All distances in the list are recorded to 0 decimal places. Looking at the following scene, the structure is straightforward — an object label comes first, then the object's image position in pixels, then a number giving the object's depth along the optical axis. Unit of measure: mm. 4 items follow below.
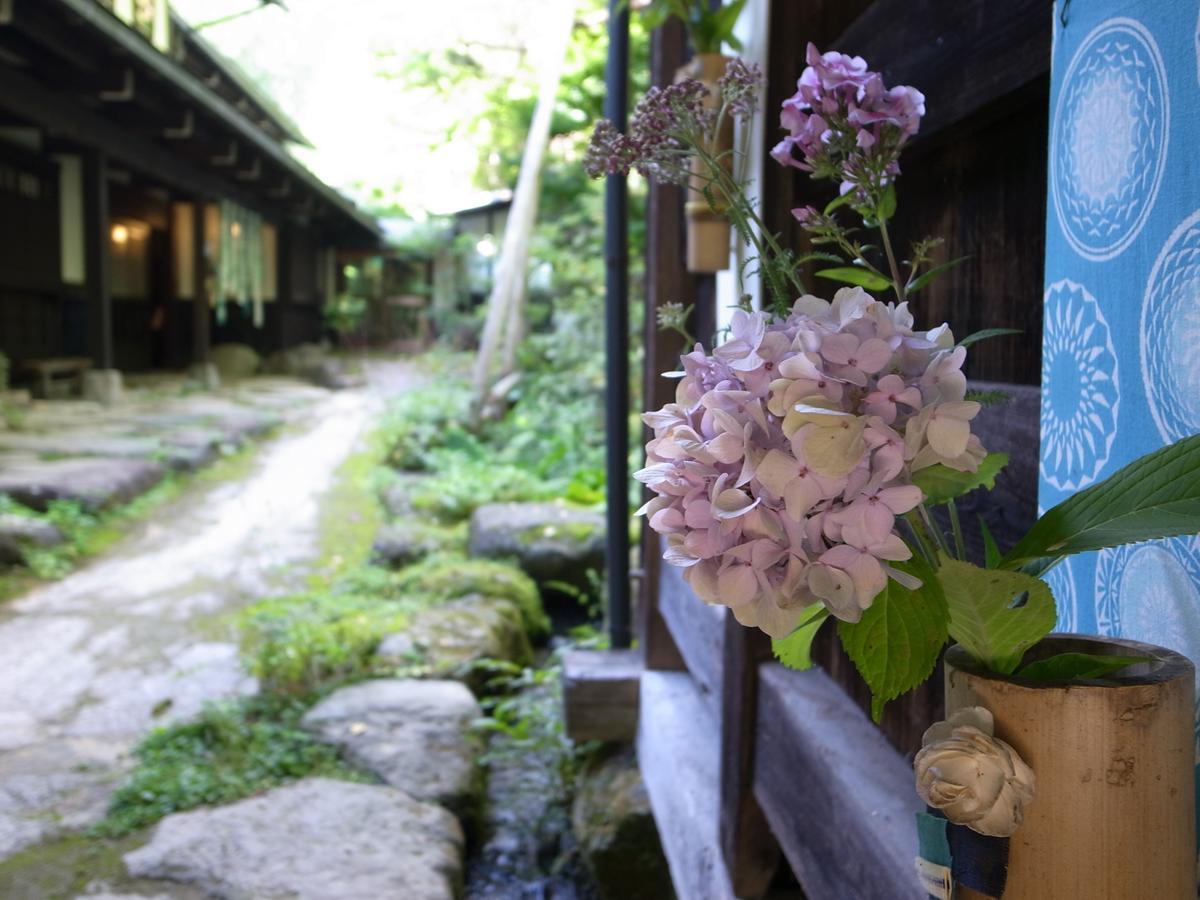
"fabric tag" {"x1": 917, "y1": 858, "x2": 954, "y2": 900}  831
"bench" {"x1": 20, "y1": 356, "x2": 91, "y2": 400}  11789
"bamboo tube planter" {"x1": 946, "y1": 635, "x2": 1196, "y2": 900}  768
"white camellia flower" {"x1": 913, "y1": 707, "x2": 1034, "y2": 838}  761
